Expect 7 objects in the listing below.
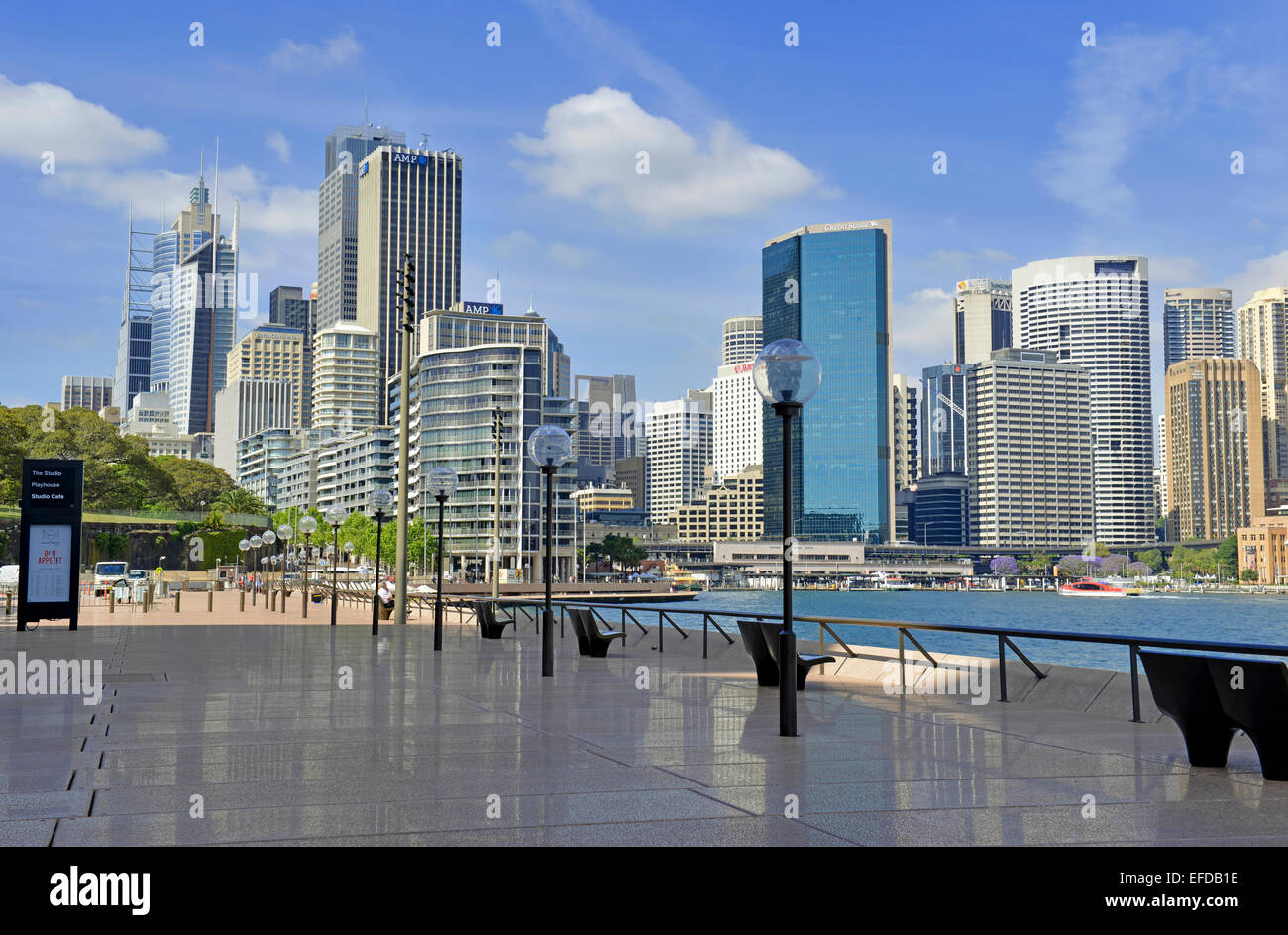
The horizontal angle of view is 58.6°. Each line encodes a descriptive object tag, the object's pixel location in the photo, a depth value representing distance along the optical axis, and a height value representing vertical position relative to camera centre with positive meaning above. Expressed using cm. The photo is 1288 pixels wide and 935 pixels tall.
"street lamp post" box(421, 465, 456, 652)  2672 +119
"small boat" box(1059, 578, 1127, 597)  18838 -955
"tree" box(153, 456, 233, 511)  16500 +768
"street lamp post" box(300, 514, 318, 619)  4484 +34
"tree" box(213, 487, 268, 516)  16645 +470
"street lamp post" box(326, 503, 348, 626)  4103 +68
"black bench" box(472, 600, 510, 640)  2711 -213
